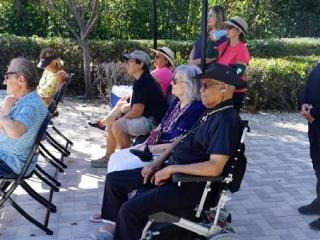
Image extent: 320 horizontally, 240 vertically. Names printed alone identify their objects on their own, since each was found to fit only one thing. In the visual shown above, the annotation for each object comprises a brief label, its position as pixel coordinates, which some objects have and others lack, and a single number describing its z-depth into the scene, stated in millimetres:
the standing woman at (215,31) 5215
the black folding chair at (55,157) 4796
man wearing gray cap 4910
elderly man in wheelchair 3197
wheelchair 3264
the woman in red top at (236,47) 5023
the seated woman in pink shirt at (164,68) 5526
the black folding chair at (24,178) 3941
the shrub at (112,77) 8523
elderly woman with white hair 3877
